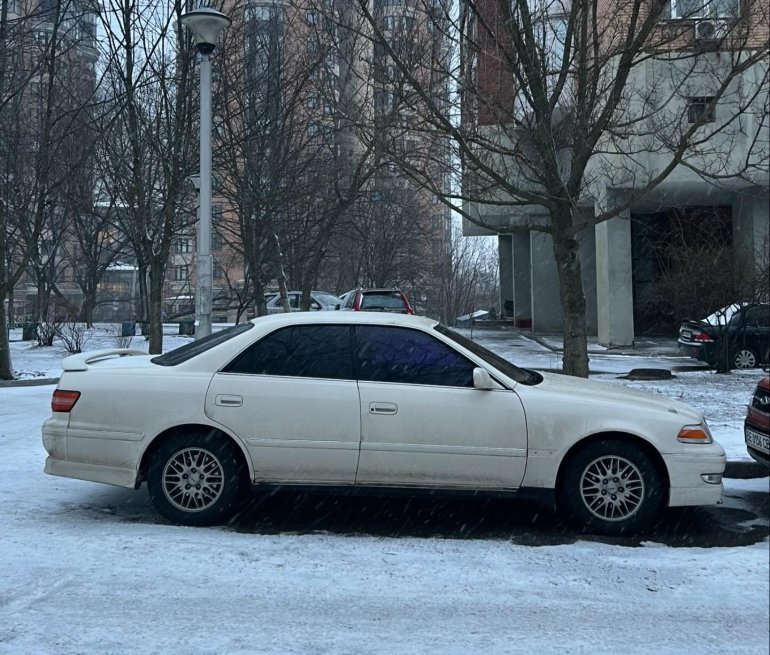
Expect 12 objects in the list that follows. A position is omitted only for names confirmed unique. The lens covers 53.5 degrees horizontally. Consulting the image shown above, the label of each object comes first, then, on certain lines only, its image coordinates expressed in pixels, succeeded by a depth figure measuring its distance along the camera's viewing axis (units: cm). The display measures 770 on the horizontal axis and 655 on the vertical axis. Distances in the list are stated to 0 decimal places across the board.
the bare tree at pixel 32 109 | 1299
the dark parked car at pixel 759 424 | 588
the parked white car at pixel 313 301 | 2619
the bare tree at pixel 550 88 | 1012
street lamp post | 964
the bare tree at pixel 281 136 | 1498
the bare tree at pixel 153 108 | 1299
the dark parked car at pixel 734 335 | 1556
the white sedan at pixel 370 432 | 516
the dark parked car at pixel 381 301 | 1945
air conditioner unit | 1058
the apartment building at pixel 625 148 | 1036
